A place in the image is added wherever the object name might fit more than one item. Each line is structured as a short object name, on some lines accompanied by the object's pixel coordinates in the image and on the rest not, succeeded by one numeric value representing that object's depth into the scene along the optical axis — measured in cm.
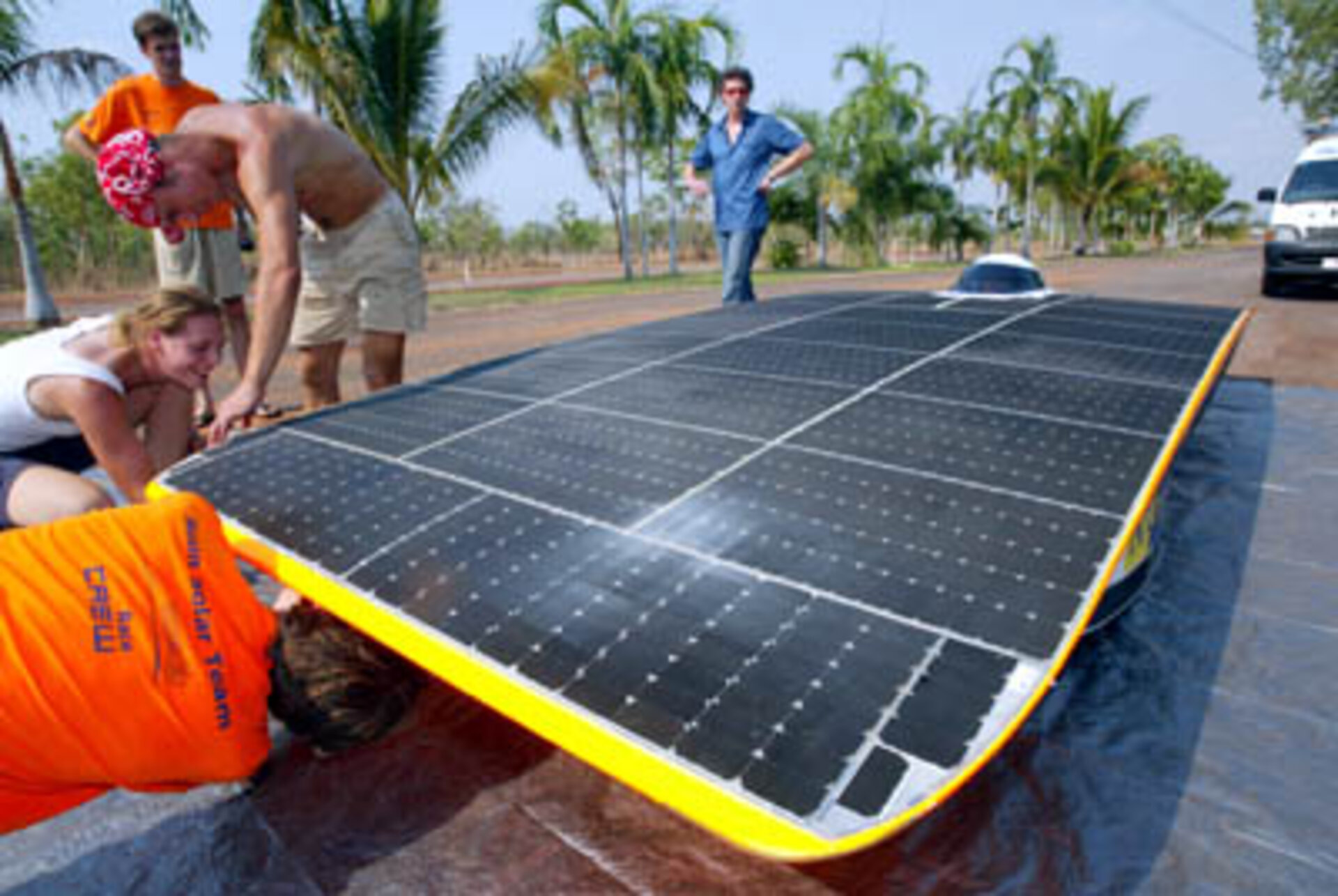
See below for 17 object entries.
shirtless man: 292
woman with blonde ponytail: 254
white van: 1046
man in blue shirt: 589
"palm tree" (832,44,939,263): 3225
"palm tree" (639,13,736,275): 2419
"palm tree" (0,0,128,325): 1083
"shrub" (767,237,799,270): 3488
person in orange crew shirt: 156
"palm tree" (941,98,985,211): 3525
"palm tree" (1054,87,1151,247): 3766
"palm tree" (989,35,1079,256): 3394
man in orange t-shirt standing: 466
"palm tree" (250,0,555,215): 1281
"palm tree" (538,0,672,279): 2355
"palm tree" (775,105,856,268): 3266
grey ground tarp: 169
